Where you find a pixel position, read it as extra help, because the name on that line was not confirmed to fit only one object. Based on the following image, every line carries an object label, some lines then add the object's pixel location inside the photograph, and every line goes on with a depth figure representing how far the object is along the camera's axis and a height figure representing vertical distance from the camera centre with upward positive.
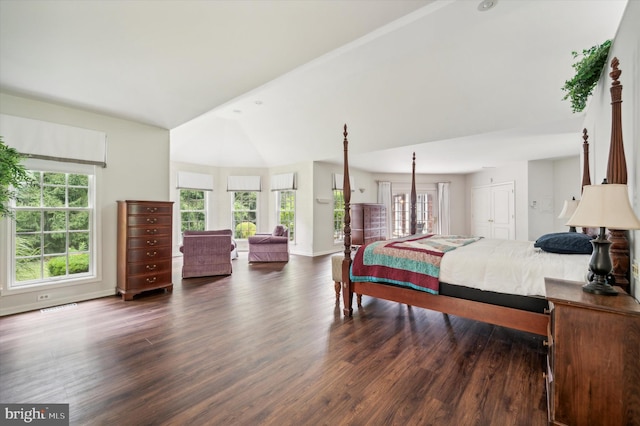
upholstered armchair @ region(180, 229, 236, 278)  4.91 -0.69
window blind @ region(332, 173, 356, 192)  7.80 +0.96
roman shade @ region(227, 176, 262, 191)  7.82 +0.91
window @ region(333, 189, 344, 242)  7.92 +0.00
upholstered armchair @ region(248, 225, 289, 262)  6.24 -0.76
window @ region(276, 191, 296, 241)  7.64 +0.15
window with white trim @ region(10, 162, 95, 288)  3.34 -0.16
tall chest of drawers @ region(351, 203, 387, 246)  7.79 -0.23
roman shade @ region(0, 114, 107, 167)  3.13 +0.92
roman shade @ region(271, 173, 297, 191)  7.39 +0.91
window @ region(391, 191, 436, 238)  9.12 +0.09
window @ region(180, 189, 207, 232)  7.25 +0.14
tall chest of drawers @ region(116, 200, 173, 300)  3.78 -0.44
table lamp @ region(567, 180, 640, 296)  1.37 -0.02
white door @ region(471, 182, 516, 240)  7.24 +0.10
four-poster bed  2.17 -0.73
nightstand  1.31 -0.72
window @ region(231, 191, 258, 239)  7.95 +0.06
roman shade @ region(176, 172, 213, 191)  7.07 +0.90
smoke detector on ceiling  2.02 +1.56
